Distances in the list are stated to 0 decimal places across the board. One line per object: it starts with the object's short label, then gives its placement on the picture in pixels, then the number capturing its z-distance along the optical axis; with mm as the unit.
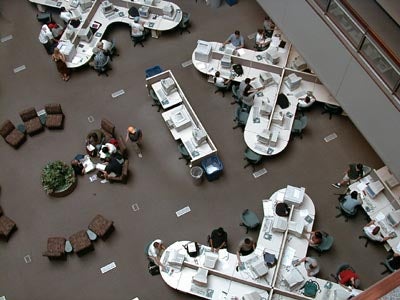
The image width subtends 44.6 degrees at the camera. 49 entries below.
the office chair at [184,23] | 15170
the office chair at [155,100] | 13859
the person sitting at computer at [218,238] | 11703
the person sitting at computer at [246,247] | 11383
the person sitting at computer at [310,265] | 11070
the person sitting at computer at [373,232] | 11531
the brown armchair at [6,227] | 12164
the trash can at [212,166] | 12742
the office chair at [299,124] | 13210
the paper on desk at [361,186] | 12173
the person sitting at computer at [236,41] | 14438
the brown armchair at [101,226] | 12094
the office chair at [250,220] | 12047
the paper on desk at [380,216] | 11729
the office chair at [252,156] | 12805
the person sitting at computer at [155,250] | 11375
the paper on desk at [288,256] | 11164
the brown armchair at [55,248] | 11828
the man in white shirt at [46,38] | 14688
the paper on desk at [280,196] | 11946
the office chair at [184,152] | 12992
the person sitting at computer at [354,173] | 12391
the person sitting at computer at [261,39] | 14577
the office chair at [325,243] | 11633
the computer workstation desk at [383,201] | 11578
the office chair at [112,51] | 14789
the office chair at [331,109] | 13525
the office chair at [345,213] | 12125
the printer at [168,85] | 13477
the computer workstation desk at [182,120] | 12789
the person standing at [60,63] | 14141
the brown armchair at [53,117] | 13773
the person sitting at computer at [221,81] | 13945
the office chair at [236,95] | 13703
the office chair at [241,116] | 13414
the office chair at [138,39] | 15049
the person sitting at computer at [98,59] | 14328
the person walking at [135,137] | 12914
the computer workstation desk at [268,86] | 12875
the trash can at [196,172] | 12734
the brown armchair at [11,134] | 13492
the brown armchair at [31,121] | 13672
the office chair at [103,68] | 14465
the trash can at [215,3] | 15922
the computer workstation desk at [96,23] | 14508
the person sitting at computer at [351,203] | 11938
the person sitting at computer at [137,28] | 14797
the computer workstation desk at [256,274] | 10727
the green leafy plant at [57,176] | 12633
